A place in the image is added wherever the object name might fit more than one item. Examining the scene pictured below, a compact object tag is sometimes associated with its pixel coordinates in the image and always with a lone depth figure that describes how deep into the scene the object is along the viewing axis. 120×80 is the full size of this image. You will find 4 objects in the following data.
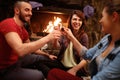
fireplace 2.66
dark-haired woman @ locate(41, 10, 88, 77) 1.69
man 1.27
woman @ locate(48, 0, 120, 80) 0.85
